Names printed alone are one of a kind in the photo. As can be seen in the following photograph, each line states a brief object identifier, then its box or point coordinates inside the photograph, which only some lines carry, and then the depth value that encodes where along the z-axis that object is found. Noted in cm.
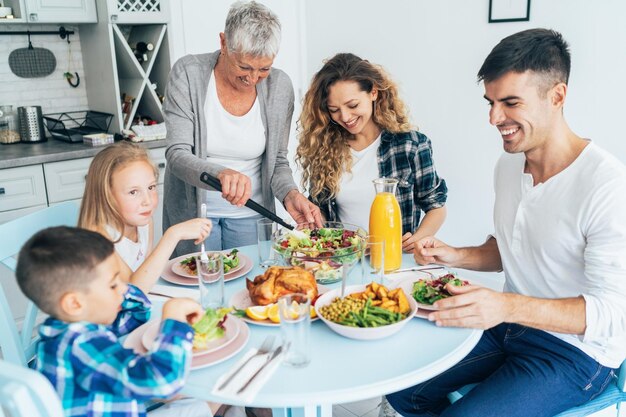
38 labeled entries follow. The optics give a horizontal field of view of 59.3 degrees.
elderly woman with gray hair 197
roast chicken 138
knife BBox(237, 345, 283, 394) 108
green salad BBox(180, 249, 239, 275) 168
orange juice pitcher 166
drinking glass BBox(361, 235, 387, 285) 152
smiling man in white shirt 134
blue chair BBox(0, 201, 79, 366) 157
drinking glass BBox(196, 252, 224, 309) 135
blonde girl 175
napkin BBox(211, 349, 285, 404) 106
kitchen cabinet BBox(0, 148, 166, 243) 286
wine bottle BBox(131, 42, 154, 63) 349
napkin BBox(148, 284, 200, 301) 155
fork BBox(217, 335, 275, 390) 110
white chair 88
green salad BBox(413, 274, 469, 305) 142
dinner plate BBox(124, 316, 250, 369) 117
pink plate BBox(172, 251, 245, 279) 166
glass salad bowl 160
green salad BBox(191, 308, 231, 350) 121
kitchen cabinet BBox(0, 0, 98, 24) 301
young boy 107
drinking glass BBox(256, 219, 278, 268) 173
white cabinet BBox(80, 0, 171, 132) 331
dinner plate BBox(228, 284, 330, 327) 133
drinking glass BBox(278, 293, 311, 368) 115
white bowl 123
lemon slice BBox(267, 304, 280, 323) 133
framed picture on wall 302
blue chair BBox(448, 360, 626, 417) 147
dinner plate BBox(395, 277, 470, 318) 138
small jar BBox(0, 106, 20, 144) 324
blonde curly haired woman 208
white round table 108
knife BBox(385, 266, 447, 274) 167
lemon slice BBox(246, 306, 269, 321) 134
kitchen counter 286
